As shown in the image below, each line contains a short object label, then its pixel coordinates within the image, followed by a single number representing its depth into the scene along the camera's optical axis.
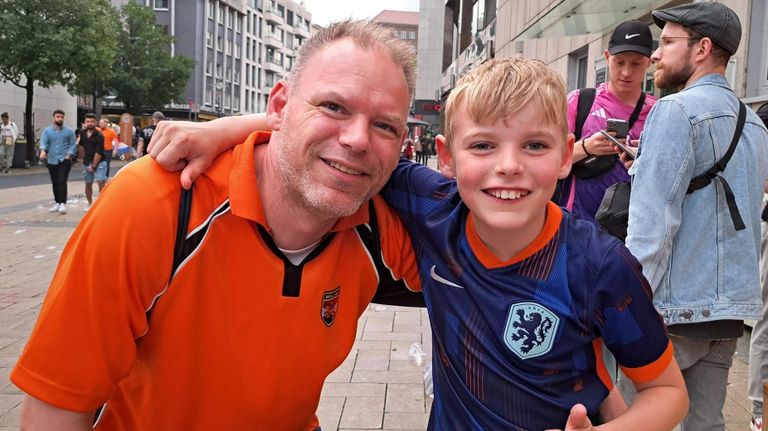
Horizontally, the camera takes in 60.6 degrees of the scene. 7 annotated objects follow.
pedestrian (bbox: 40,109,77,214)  12.54
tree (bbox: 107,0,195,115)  44.94
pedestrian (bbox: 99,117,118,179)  14.55
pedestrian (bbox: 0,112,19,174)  22.36
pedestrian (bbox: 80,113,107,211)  13.29
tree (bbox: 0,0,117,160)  23.88
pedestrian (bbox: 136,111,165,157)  18.06
